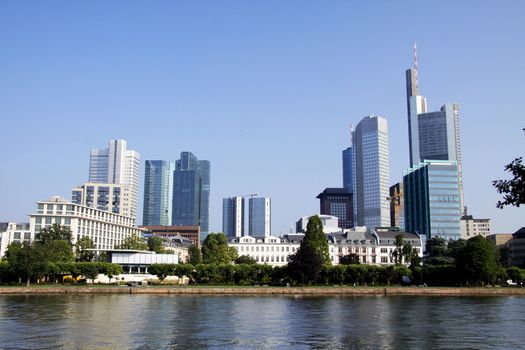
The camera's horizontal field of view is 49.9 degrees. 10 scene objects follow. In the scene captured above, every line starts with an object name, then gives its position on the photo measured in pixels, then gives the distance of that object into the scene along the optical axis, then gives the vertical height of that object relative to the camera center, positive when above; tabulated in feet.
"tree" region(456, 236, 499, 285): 424.46 +4.33
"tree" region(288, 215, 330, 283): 427.33 +2.69
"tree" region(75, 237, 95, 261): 575.79 +15.42
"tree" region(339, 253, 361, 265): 561.06 +7.87
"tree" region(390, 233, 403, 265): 590.96 +18.15
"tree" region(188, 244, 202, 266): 579.89 +11.34
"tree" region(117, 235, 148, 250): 635.66 +23.07
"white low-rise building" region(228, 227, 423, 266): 645.51 +18.08
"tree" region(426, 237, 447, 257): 627.01 +18.31
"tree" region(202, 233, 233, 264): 527.40 +14.71
